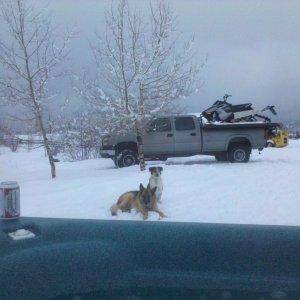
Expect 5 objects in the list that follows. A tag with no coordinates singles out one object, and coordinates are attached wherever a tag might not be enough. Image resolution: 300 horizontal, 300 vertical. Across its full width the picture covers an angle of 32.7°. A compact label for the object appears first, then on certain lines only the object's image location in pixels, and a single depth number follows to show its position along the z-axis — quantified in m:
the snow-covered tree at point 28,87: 16.53
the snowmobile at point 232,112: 19.30
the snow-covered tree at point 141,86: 17.28
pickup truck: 17.12
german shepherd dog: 8.91
